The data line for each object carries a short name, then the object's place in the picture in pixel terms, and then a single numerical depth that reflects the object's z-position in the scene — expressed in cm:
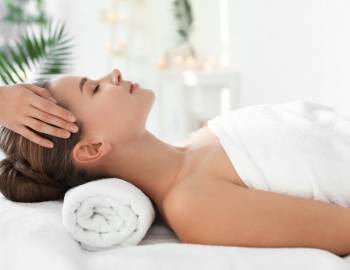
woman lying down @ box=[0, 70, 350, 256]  136
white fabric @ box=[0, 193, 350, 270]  125
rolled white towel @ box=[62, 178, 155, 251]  140
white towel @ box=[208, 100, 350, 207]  150
